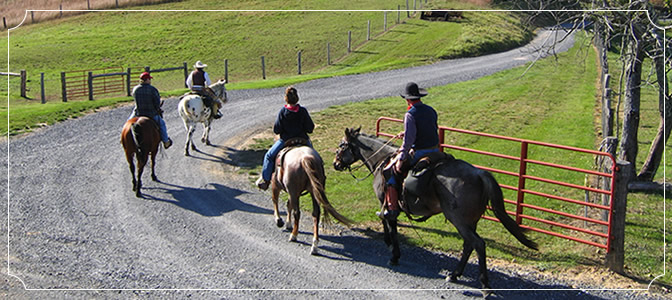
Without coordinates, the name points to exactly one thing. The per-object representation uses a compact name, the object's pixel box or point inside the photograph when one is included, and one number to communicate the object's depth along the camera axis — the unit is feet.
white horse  56.80
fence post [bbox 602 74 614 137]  42.01
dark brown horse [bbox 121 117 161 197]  44.45
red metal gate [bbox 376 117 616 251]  31.45
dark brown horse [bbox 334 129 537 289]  28.53
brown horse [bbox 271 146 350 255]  32.83
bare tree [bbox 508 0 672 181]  38.99
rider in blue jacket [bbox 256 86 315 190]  36.09
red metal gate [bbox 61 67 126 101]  106.01
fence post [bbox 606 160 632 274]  30.19
